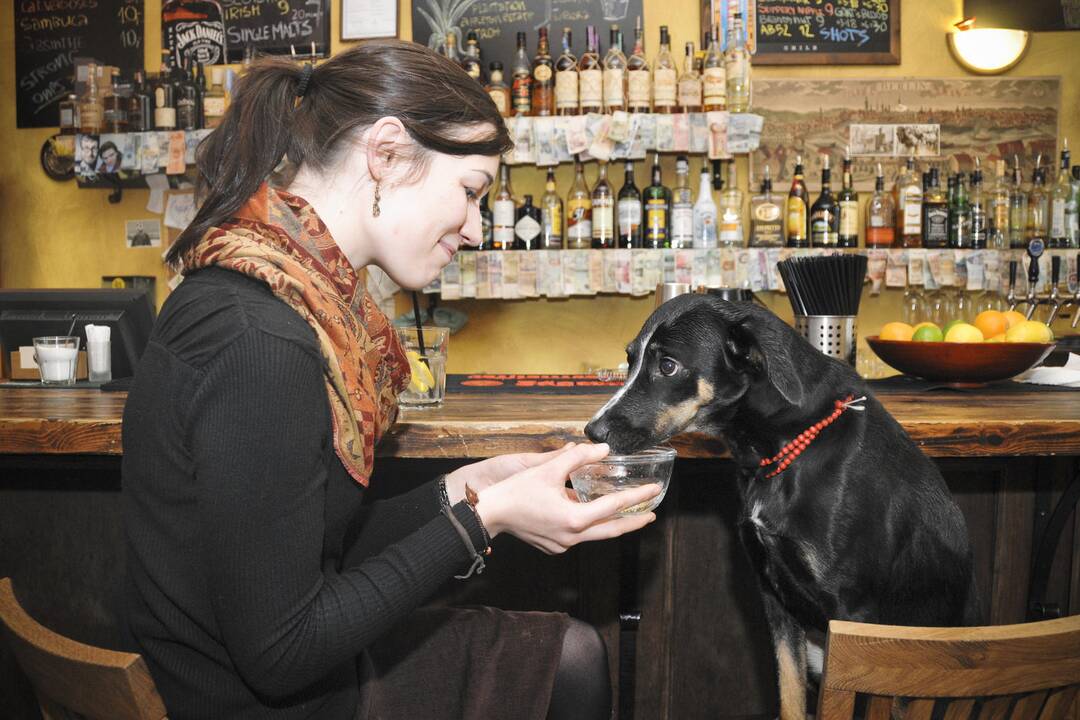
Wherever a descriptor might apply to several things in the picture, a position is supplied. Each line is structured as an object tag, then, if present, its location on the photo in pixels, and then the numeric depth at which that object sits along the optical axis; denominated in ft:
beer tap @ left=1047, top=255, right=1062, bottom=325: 10.55
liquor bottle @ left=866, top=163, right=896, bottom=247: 12.21
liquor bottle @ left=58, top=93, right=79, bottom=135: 12.81
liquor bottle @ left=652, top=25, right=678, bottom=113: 11.56
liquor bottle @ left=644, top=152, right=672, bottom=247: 11.78
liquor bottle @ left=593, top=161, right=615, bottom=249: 11.97
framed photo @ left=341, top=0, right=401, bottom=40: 13.29
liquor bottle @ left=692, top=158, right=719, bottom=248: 12.02
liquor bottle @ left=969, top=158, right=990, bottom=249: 11.89
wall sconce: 12.76
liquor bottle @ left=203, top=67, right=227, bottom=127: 12.41
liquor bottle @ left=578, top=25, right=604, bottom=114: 11.60
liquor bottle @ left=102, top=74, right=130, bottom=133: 12.46
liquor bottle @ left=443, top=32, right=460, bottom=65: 12.12
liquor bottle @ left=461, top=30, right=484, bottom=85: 12.08
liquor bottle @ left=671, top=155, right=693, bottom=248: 11.75
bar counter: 5.81
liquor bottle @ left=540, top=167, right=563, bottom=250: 12.36
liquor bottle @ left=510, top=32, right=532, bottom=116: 11.85
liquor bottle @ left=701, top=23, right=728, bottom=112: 11.28
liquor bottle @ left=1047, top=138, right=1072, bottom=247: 12.03
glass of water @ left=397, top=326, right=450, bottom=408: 5.85
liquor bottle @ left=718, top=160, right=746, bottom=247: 12.08
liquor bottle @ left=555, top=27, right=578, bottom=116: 11.60
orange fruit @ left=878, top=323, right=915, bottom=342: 7.25
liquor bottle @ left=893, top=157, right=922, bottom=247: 11.96
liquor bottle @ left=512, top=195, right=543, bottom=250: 12.12
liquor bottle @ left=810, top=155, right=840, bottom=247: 11.89
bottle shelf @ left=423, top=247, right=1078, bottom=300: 11.46
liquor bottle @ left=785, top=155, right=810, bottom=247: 12.04
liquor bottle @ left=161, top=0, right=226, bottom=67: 13.67
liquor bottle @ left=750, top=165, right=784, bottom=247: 12.26
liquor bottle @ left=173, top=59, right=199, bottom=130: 12.40
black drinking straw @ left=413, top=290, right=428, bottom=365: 5.79
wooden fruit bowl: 6.66
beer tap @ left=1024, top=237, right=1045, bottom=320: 9.06
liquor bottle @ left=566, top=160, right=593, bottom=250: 12.07
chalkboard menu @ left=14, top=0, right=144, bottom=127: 13.92
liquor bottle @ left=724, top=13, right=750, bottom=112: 11.39
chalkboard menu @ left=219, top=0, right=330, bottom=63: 13.44
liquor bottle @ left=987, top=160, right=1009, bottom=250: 12.19
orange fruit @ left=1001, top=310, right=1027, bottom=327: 7.22
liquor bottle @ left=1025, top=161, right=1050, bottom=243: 12.21
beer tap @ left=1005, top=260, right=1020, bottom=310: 10.21
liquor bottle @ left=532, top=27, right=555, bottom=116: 11.94
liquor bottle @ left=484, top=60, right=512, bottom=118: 11.76
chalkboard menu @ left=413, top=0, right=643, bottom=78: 12.73
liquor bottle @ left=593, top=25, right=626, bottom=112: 11.51
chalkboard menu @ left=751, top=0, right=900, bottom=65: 12.70
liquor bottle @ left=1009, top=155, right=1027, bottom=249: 12.25
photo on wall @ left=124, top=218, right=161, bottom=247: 14.10
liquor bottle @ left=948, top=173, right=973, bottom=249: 11.98
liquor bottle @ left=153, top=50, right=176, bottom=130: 12.25
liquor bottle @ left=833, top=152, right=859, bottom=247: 12.08
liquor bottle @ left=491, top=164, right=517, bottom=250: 11.97
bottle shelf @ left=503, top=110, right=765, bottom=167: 11.12
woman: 2.84
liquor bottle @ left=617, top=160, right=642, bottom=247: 11.91
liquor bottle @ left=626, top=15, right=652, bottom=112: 11.53
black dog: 4.31
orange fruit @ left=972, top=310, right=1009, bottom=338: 7.26
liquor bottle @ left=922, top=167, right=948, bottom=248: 11.84
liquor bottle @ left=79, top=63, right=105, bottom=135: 12.42
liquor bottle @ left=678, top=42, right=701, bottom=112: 11.50
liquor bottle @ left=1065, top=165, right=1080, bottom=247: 12.03
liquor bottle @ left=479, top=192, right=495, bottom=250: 12.08
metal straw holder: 7.13
